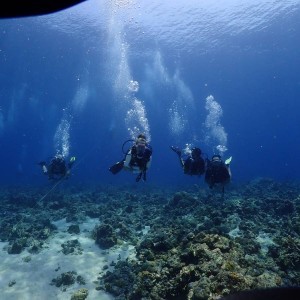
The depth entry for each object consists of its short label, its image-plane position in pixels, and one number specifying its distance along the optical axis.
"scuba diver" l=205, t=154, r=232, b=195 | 10.50
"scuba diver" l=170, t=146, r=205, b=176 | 10.55
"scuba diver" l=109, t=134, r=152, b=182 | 9.25
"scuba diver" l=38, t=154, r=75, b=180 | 13.45
